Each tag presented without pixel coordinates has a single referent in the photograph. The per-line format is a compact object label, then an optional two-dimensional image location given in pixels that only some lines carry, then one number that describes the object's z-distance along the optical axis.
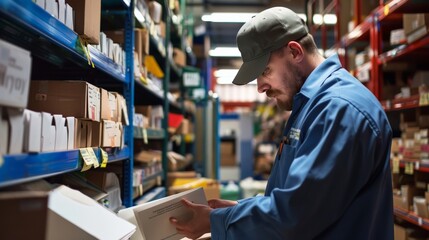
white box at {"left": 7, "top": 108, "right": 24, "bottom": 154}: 1.15
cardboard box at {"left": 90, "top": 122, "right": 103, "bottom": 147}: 1.99
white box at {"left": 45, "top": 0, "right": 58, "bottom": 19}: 1.45
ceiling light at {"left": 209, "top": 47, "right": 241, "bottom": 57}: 11.65
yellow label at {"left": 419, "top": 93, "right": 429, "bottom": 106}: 3.05
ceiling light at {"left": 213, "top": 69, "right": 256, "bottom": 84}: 14.69
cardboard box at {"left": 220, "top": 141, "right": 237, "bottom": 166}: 11.06
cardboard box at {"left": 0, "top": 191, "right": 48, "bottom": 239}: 1.05
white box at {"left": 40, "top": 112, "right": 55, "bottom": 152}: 1.38
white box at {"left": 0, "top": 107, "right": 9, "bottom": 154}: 1.12
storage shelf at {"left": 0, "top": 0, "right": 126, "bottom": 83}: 1.20
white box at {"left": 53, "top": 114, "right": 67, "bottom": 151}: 1.51
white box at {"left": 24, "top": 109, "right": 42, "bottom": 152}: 1.25
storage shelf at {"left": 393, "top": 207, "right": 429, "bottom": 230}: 3.18
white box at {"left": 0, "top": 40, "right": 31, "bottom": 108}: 1.07
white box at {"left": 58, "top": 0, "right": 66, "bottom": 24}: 1.57
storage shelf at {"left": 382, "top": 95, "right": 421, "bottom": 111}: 3.28
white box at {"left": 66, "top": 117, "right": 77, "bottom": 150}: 1.64
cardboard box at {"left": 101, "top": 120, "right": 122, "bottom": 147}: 2.06
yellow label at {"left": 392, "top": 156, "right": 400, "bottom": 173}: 3.70
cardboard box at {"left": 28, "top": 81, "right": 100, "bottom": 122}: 1.77
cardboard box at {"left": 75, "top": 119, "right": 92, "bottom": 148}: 1.78
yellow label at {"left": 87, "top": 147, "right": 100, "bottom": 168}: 1.84
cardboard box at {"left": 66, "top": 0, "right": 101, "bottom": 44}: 1.75
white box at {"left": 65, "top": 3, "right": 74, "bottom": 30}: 1.64
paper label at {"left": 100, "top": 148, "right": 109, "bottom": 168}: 2.04
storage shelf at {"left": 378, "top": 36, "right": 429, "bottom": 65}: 3.13
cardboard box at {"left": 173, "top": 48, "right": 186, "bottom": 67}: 5.29
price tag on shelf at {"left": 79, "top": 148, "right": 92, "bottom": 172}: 1.72
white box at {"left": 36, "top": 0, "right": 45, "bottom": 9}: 1.38
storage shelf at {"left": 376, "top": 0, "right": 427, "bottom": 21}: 3.16
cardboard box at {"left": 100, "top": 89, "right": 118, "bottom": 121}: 2.04
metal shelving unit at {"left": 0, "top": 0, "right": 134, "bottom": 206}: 1.16
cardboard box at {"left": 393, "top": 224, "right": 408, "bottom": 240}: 3.65
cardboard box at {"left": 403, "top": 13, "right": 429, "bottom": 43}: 3.11
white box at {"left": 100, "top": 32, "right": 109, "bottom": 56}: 2.18
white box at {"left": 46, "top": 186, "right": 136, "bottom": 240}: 1.38
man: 1.40
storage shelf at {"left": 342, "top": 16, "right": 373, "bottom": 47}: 4.18
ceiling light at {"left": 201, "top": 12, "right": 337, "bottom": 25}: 8.23
